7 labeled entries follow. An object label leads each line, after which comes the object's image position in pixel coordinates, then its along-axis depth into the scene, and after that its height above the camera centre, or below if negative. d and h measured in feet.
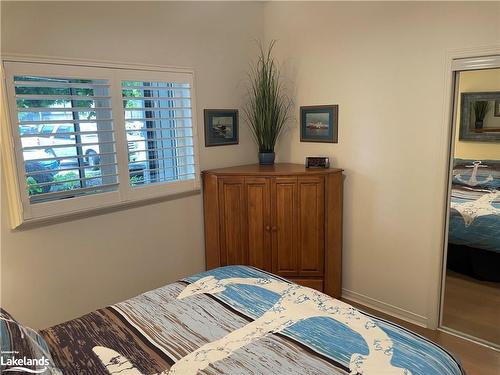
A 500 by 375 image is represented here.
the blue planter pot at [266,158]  11.37 -0.72
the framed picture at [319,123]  10.51 +0.29
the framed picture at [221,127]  10.57 +0.24
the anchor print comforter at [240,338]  4.75 -2.90
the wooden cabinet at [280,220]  9.93 -2.37
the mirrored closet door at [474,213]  8.05 -1.93
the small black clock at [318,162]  10.44 -0.82
